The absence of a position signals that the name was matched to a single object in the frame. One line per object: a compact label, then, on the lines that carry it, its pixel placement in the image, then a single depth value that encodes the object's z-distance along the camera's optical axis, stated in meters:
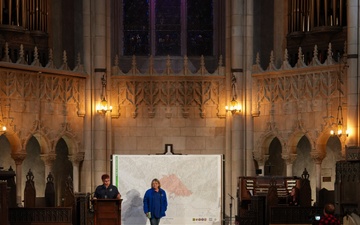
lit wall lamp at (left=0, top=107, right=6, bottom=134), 26.58
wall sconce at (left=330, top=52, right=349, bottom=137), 26.45
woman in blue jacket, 22.55
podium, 21.83
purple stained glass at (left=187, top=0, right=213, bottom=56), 31.16
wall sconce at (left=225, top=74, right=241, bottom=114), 29.22
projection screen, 26.75
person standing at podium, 21.98
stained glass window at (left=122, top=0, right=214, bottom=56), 31.12
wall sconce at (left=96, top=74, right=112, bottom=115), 29.18
